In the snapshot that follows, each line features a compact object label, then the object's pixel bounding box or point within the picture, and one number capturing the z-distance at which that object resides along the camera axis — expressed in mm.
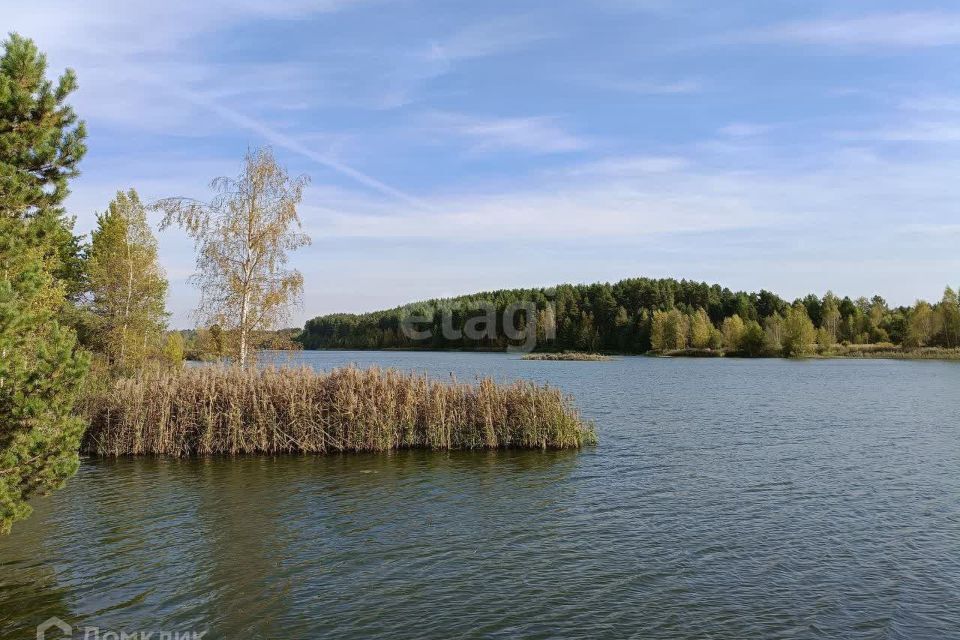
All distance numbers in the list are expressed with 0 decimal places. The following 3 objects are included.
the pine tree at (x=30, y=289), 9227
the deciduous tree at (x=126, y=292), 30641
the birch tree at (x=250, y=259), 25922
